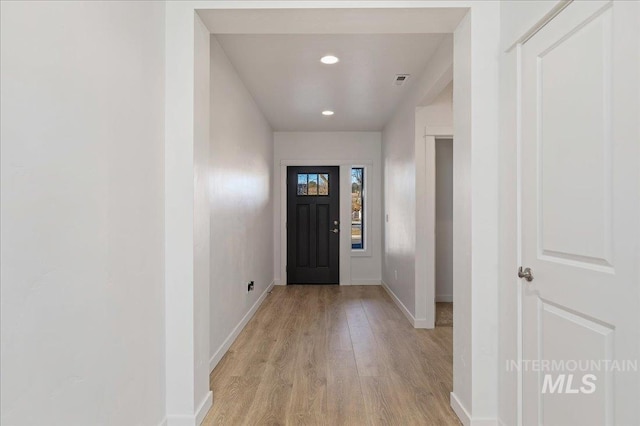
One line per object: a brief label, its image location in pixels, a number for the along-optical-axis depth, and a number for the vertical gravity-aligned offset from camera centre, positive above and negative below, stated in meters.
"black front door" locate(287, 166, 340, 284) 6.33 -0.32
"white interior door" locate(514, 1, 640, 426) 1.21 -0.04
